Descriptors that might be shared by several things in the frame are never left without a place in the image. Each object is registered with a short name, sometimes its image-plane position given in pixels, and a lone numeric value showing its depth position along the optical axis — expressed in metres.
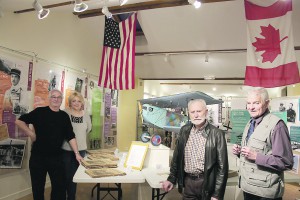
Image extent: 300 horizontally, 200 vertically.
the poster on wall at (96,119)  5.84
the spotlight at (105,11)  3.56
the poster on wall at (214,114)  7.12
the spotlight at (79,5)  2.92
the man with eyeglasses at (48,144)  2.53
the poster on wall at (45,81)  4.17
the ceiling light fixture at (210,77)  7.13
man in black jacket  1.87
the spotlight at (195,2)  3.31
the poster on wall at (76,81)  5.01
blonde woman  2.94
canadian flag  3.21
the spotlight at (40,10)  2.99
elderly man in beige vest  1.72
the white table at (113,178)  2.22
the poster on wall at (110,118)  6.47
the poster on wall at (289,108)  4.16
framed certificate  2.75
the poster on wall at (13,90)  3.50
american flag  4.48
